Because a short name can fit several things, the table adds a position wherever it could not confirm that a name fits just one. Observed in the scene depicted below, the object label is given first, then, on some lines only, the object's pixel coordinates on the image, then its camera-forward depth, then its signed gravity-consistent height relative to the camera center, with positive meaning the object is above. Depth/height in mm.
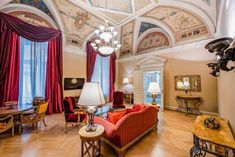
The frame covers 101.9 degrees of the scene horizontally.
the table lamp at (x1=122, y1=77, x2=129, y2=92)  6386 -46
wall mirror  4256 -167
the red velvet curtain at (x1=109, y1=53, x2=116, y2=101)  6626 +351
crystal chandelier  3035 +1308
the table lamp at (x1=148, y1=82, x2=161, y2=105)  3082 -290
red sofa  1804 -1021
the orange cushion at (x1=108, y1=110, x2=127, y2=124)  2017 -781
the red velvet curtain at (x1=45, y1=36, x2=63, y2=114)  4251 +156
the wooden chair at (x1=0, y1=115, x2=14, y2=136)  2367 -1086
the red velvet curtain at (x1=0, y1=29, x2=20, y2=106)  3256 +532
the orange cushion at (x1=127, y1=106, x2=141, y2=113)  2259 -732
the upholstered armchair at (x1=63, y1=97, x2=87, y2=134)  2762 -986
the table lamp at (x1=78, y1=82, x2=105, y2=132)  1488 -266
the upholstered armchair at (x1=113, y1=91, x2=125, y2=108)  4236 -850
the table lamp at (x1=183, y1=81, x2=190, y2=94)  4334 -280
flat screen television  4902 -148
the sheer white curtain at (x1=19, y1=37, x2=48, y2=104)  3736 +475
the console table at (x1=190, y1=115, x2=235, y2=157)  1200 -788
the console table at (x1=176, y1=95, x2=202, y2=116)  4158 -1056
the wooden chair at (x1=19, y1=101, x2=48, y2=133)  2670 -1018
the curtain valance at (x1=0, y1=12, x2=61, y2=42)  3190 +1952
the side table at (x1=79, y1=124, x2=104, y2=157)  1512 -887
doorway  5904 -306
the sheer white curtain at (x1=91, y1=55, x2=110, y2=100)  6076 +508
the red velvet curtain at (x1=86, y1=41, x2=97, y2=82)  5580 +1178
